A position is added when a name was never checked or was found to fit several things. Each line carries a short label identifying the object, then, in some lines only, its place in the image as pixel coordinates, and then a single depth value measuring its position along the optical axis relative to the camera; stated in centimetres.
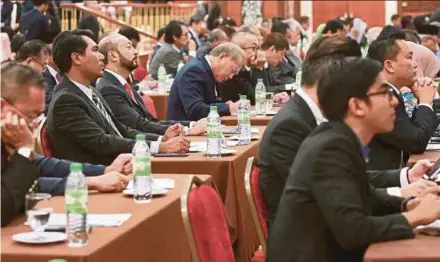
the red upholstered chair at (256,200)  653
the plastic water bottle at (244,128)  1035
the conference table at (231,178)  906
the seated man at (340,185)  519
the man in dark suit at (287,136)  644
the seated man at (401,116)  819
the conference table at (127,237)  546
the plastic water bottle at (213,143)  924
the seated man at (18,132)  619
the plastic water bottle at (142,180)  697
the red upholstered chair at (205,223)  576
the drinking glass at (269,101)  1411
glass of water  579
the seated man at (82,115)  869
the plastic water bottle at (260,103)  1363
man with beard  1092
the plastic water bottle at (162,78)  1784
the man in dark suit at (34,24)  2371
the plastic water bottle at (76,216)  559
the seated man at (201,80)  1272
